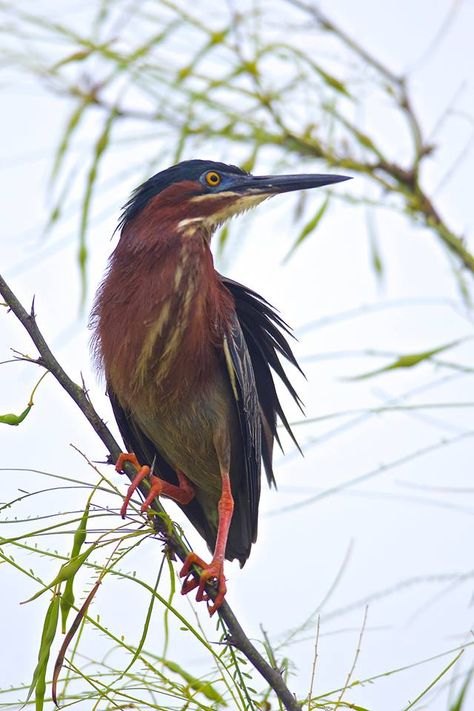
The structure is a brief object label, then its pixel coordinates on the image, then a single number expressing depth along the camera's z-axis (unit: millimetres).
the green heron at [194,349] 6949
